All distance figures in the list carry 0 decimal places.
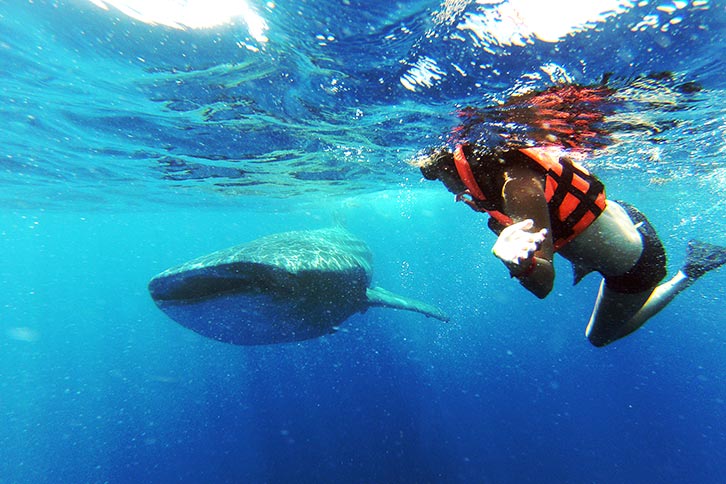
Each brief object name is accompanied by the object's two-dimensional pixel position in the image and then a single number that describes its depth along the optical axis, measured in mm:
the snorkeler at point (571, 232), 1956
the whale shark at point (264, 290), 4766
